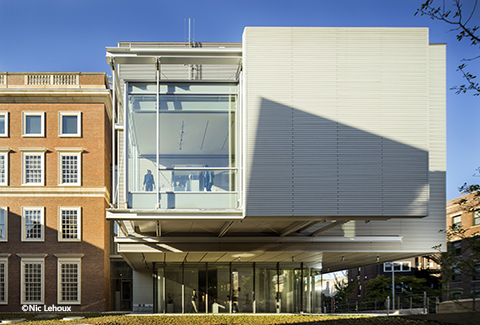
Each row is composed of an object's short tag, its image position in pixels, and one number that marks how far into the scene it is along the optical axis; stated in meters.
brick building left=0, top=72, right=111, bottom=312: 38.16
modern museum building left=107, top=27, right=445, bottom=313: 15.90
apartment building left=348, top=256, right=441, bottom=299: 60.86
